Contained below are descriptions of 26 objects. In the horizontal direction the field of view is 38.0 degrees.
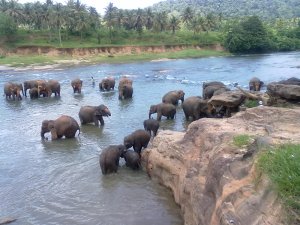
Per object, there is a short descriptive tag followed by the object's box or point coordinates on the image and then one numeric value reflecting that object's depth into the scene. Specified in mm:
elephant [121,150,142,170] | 12834
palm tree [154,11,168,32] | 89125
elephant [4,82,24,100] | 29359
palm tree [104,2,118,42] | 84312
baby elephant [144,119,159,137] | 16875
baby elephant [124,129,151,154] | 14047
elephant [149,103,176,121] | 19875
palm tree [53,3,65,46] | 75369
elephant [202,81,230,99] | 21311
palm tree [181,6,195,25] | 95812
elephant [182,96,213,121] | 18548
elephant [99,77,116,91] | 31969
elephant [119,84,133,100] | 27750
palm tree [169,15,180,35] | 90062
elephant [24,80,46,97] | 29869
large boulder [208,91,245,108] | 16578
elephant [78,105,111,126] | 19500
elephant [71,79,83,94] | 30819
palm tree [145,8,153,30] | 87750
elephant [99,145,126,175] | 12547
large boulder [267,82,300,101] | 13534
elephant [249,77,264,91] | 26828
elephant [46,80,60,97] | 30016
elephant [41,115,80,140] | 17188
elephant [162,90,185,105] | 23175
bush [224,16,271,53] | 75812
